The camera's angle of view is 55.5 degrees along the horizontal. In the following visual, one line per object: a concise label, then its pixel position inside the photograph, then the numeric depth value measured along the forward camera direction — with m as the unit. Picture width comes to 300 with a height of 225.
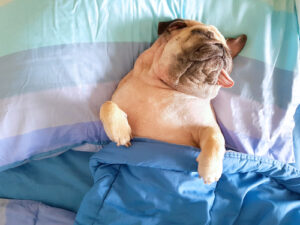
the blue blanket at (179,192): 1.03
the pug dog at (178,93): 1.02
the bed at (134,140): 1.05
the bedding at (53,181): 1.21
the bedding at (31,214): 1.14
